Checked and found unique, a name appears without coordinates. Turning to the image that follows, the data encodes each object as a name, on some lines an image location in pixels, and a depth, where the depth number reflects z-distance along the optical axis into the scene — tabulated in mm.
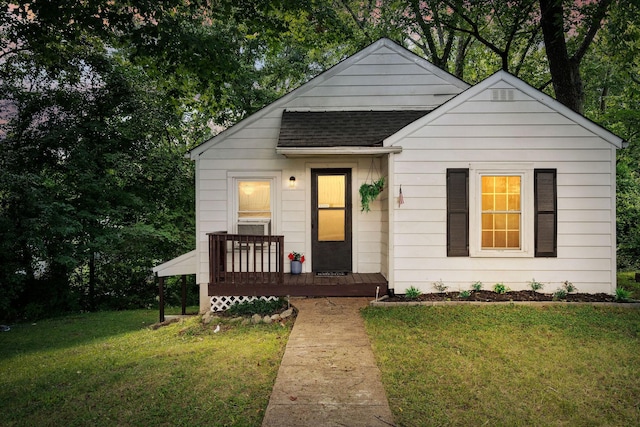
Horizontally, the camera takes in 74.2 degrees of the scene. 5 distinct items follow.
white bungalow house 7168
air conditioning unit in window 8375
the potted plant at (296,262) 8250
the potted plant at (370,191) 8039
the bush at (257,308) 7383
